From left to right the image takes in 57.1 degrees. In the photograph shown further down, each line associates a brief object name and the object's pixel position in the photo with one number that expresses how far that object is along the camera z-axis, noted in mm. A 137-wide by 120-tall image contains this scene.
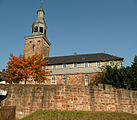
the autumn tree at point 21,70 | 21266
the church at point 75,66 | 25906
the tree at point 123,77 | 15451
